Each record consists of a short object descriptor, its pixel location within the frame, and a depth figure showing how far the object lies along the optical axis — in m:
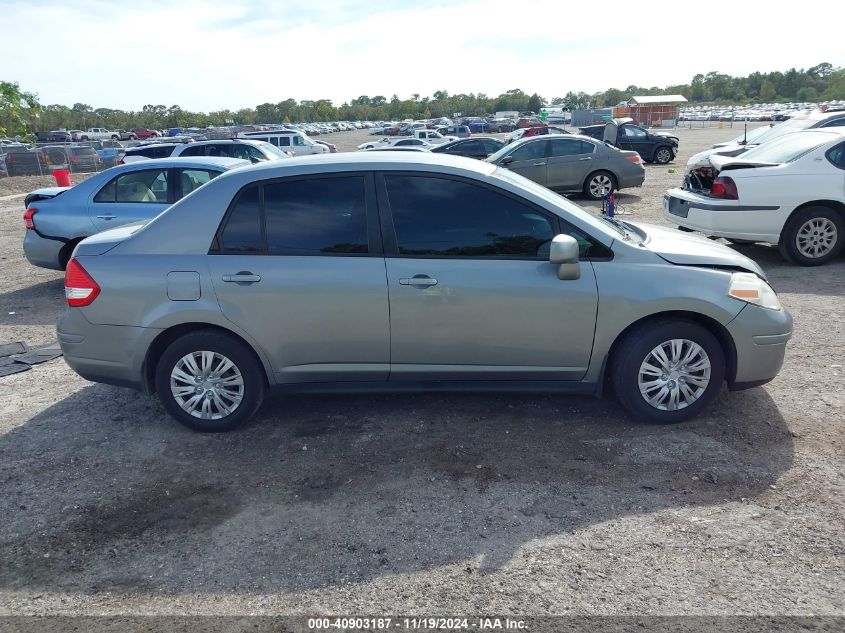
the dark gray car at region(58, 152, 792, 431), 4.32
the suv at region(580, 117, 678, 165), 25.47
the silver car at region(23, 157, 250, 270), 8.41
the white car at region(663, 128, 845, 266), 8.41
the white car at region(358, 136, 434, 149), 27.91
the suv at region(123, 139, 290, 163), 13.89
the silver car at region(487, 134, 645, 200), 15.62
